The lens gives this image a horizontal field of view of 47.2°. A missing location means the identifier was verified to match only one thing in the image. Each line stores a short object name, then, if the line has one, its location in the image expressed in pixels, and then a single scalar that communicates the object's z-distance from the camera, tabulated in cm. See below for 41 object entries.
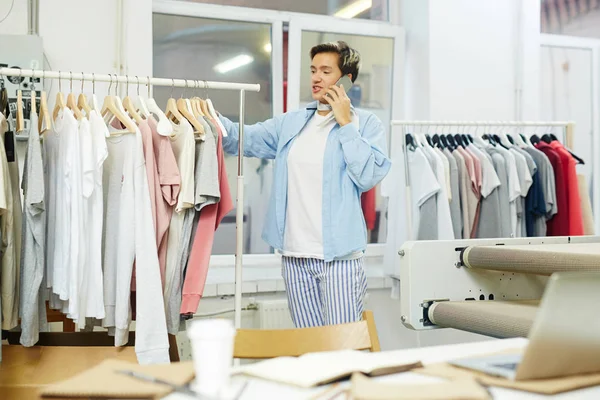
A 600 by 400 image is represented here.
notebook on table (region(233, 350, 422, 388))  114
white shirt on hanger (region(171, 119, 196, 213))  237
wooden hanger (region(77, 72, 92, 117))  242
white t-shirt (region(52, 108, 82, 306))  224
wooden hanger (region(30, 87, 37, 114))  227
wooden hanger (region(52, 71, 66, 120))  242
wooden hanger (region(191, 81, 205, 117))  253
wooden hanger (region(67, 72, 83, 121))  238
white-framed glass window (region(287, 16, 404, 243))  400
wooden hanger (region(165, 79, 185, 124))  249
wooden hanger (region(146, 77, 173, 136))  236
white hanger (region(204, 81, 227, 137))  253
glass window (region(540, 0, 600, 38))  478
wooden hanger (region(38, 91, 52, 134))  234
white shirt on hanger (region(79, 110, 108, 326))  227
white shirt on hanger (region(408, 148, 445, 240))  335
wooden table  215
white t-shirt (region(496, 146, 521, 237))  347
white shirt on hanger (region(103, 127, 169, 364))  226
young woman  258
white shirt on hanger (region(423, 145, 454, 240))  332
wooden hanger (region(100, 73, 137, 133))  236
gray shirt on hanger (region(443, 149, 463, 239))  338
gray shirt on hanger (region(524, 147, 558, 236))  352
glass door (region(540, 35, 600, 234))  455
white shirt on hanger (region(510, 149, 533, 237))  349
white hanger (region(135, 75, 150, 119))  250
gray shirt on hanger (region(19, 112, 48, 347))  220
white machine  201
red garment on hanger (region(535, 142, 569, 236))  354
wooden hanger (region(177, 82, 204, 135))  245
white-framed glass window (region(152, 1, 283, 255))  372
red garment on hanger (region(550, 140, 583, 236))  352
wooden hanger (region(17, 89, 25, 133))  243
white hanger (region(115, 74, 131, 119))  245
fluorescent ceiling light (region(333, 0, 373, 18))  414
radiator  353
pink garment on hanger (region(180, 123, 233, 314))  237
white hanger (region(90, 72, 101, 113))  241
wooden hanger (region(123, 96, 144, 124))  244
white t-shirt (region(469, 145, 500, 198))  343
